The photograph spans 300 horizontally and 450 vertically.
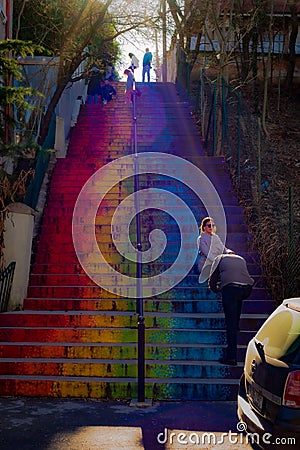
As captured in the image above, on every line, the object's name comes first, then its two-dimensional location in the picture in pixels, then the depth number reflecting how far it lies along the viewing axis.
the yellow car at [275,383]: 4.37
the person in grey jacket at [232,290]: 7.77
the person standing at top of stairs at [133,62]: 20.16
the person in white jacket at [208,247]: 8.58
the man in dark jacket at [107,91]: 21.50
